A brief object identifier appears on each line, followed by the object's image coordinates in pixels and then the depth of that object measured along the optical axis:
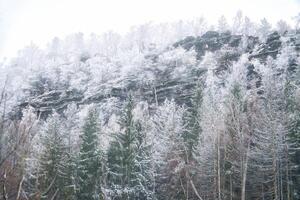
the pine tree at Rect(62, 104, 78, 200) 33.44
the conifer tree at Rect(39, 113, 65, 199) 34.91
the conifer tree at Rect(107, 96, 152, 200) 35.94
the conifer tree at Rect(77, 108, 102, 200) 35.15
